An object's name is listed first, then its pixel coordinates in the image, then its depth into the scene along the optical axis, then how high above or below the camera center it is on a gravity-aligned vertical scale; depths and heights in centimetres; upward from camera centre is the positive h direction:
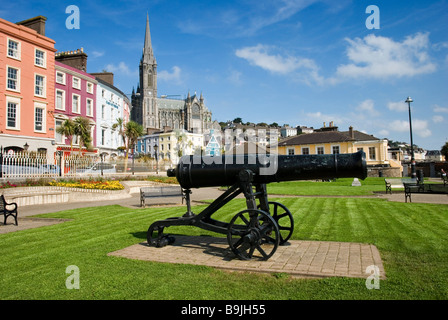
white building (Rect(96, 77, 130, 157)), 4272 +840
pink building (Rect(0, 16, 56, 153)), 2530 +775
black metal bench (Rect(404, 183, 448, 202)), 1840 -132
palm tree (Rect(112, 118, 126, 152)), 4212 +647
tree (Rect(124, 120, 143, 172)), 4050 +551
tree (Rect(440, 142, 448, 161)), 6132 +344
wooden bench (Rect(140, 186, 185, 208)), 1485 -100
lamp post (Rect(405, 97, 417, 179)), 2722 +87
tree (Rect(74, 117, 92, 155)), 3162 +459
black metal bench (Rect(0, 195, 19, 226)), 1002 -110
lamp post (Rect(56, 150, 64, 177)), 2123 +89
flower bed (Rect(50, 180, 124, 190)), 1869 -67
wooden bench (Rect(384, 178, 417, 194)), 2364 -114
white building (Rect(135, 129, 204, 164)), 8656 +883
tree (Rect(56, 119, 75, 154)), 3064 +456
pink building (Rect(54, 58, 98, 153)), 3503 +938
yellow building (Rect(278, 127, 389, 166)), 4362 +356
